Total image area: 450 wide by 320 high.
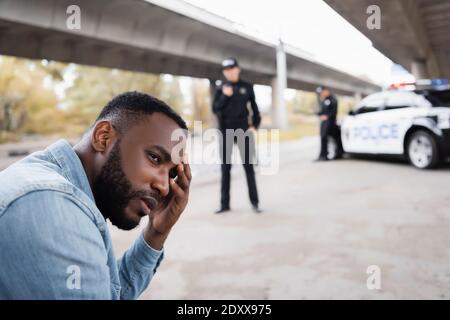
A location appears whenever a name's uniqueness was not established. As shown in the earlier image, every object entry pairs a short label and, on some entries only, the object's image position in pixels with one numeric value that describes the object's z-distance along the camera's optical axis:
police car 6.72
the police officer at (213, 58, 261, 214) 4.91
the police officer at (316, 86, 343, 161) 9.55
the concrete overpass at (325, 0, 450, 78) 7.97
